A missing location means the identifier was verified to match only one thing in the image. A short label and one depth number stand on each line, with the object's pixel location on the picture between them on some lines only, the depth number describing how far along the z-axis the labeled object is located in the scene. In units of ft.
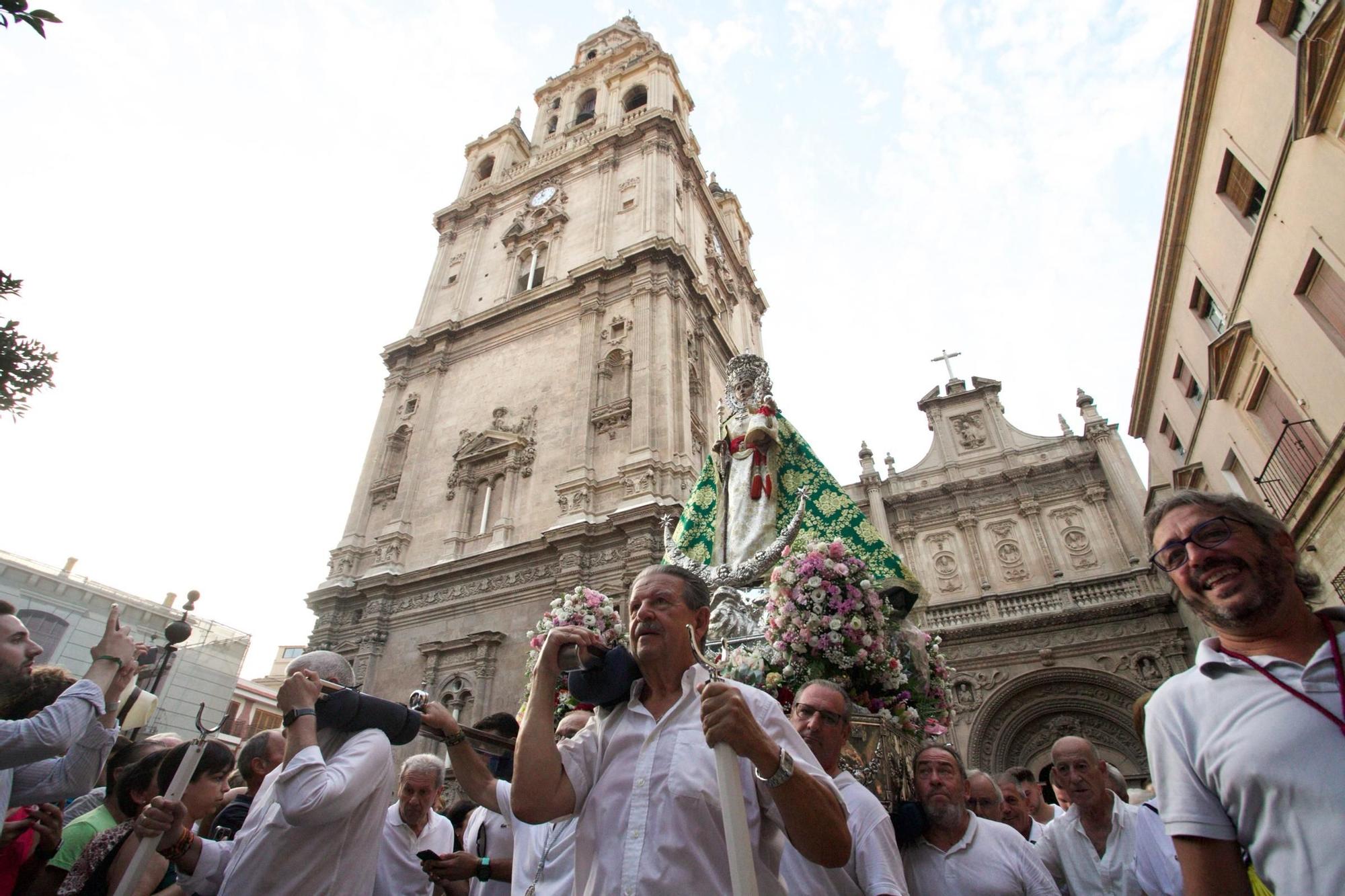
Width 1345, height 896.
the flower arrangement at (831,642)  14.14
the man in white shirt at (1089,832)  11.52
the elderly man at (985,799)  13.50
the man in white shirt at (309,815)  7.65
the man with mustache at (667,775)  5.42
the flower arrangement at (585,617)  18.15
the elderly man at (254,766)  11.82
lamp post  12.65
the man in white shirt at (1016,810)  15.38
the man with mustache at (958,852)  9.65
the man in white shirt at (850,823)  7.70
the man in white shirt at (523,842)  7.84
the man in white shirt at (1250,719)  4.63
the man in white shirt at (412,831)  11.87
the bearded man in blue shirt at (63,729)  8.54
